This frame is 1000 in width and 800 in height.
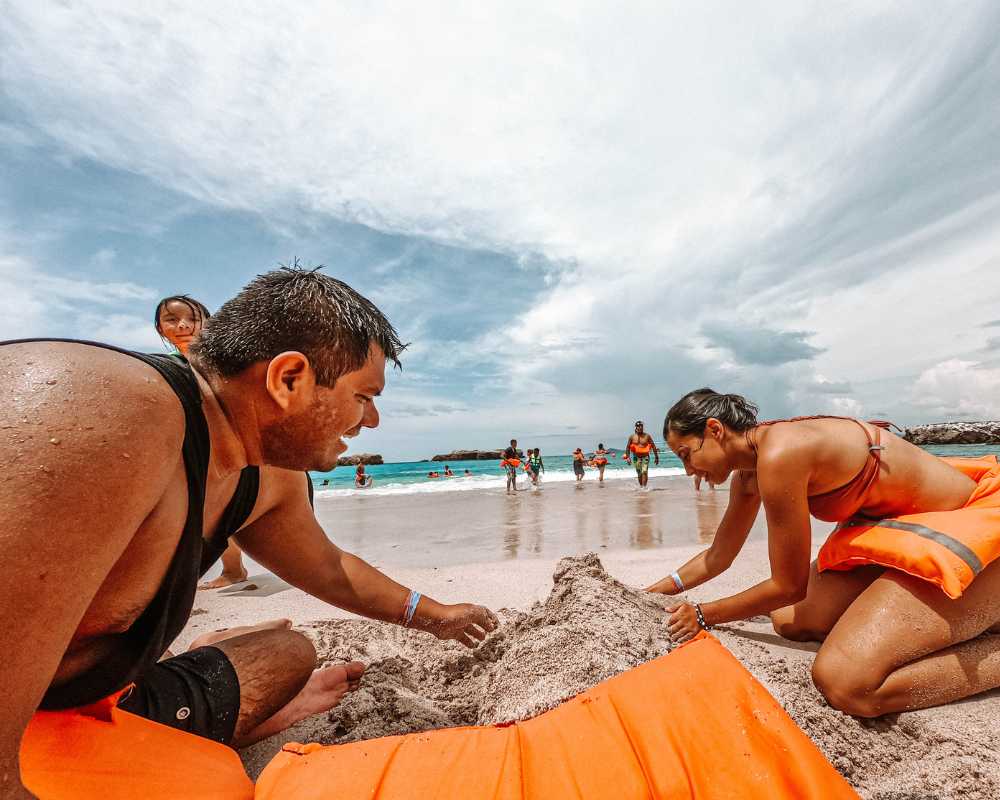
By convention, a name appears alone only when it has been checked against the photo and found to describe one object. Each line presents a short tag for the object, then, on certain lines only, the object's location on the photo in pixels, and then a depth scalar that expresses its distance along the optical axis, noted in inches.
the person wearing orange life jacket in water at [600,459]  664.9
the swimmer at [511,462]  618.2
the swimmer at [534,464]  662.6
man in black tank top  35.0
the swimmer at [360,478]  752.8
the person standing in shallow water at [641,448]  549.3
